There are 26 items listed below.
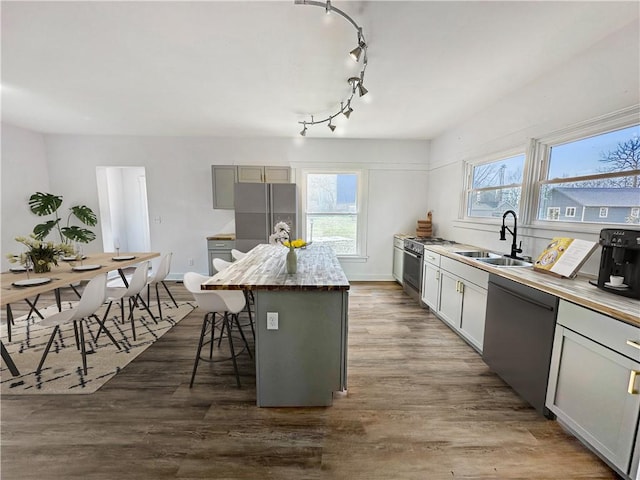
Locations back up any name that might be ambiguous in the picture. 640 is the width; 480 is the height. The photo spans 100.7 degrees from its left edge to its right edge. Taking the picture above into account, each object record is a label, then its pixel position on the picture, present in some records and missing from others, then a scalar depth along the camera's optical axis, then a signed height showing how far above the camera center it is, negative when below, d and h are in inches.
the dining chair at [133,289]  111.0 -35.1
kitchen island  71.8 -34.8
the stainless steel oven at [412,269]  154.0 -35.4
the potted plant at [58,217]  169.6 -7.7
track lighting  60.3 +45.6
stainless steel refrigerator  180.4 +0.2
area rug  84.0 -55.8
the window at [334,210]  200.4 +0.3
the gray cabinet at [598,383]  51.3 -36.6
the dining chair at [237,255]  133.8 -23.2
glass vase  82.7 -16.9
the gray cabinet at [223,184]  185.6 +17.3
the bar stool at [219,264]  115.8 -24.7
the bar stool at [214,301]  83.4 -30.8
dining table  84.1 -26.4
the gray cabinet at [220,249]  185.0 -28.1
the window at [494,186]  121.0 +13.0
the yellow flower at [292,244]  84.2 -11.0
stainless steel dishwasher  69.7 -36.1
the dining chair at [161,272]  127.1 -31.3
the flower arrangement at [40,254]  100.9 -18.6
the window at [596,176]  76.9 +12.3
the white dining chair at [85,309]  87.7 -34.6
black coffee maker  60.1 -11.1
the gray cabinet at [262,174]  186.5 +24.6
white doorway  235.8 -0.6
